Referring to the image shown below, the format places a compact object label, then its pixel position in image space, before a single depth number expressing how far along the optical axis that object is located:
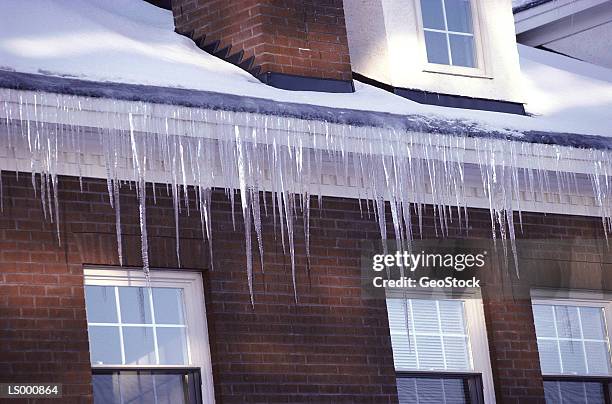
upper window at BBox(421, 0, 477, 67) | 14.77
